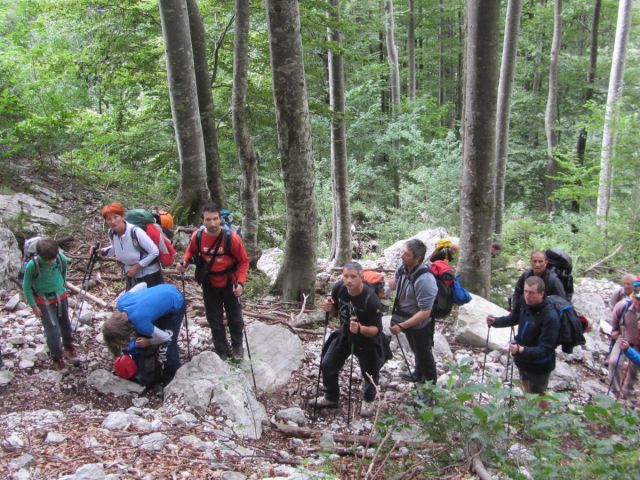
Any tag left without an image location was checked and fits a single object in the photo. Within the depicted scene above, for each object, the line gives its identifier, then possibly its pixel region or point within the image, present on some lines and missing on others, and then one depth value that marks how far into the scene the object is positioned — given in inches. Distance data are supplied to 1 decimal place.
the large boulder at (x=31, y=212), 343.2
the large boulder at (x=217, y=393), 197.8
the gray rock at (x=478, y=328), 312.0
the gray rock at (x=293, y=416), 212.1
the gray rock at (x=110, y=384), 213.3
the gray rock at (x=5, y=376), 207.0
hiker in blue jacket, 207.0
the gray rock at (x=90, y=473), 136.1
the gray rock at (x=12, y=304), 271.7
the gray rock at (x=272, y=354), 244.1
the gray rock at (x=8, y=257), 292.8
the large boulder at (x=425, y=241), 473.2
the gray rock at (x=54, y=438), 162.2
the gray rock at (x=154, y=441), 162.9
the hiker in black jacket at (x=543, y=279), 228.2
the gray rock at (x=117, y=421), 175.3
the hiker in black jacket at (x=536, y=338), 201.8
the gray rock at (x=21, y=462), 143.2
